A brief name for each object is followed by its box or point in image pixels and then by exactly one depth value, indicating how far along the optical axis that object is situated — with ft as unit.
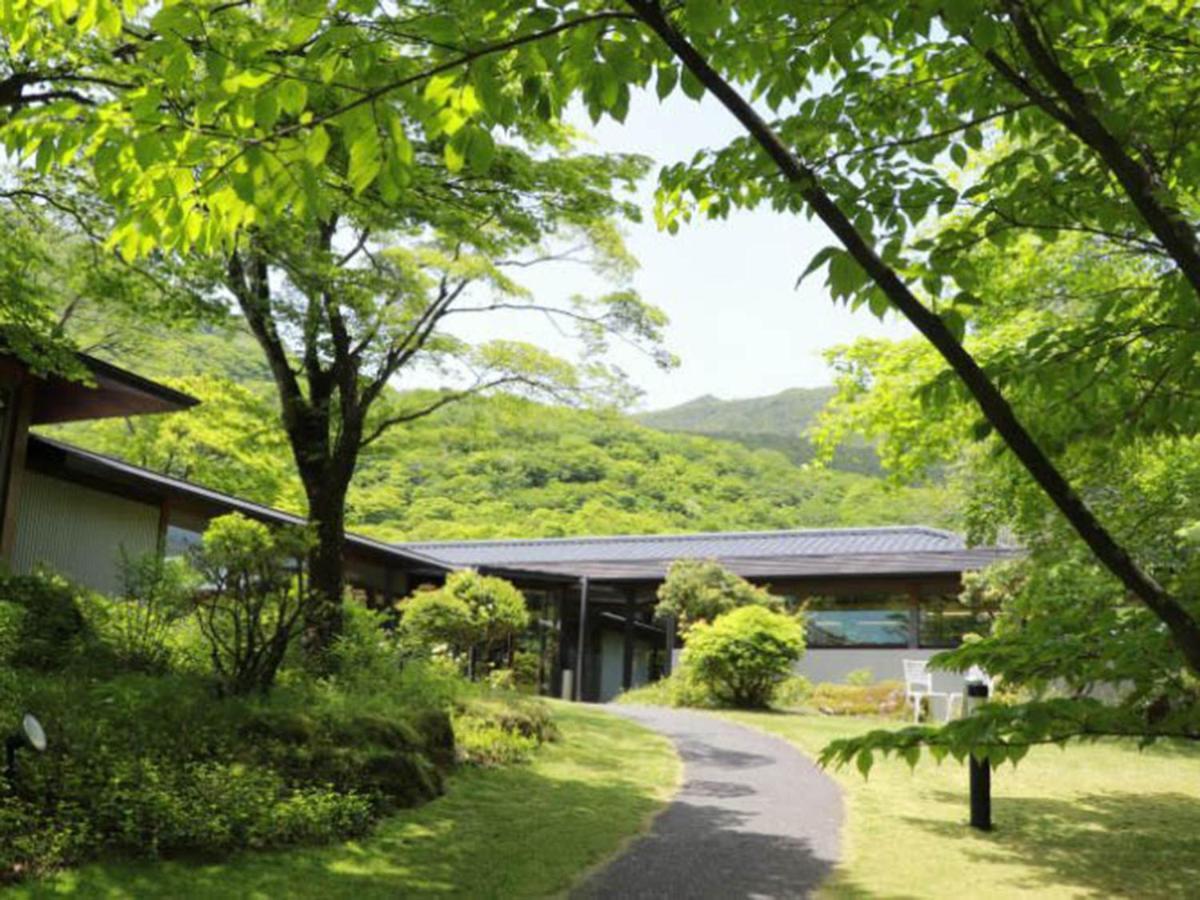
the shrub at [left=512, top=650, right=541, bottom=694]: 68.23
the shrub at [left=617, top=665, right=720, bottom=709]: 61.11
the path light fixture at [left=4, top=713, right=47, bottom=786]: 16.84
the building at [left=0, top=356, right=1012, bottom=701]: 43.06
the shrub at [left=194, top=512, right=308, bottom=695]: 28.27
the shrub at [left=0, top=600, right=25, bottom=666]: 25.18
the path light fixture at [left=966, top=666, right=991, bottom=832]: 26.16
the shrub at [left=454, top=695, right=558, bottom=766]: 32.40
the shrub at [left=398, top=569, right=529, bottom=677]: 51.47
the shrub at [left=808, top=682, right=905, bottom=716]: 59.47
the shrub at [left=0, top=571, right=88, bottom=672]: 28.84
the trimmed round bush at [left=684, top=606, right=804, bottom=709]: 57.93
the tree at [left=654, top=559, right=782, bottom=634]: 66.44
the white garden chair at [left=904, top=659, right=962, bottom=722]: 53.98
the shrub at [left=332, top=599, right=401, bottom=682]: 35.14
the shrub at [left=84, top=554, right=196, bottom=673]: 29.78
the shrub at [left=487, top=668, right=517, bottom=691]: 48.49
